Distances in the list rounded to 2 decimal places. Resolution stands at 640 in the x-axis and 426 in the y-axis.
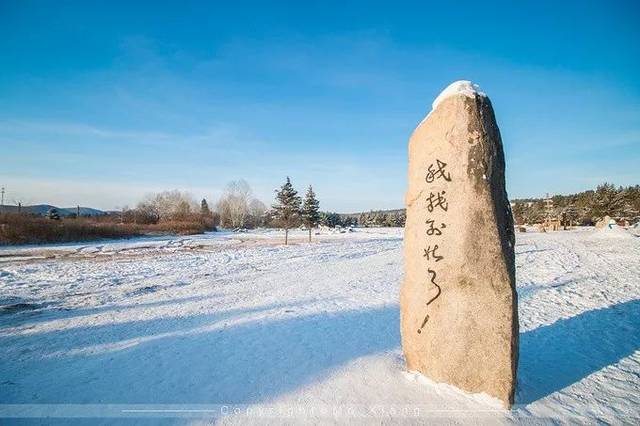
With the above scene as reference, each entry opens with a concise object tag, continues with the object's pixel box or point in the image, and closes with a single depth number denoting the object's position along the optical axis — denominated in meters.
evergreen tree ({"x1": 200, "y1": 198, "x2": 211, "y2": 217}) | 77.31
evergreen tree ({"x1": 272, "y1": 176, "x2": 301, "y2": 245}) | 30.25
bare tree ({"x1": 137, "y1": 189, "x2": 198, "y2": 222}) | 70.38
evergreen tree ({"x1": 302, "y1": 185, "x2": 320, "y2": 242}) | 32.31
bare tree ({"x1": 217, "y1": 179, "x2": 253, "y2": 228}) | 72.31
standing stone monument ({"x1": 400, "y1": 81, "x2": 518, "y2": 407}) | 3.35
